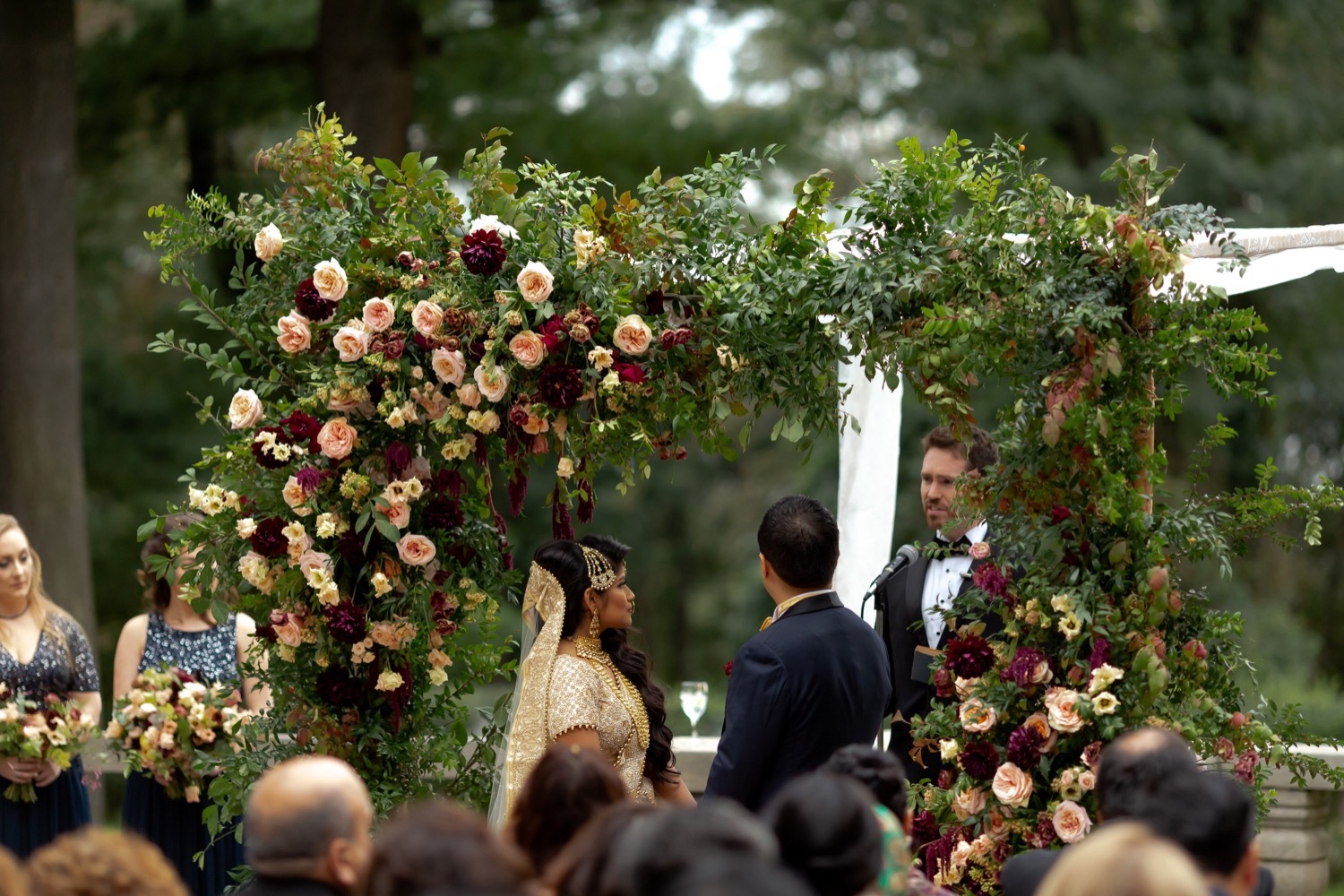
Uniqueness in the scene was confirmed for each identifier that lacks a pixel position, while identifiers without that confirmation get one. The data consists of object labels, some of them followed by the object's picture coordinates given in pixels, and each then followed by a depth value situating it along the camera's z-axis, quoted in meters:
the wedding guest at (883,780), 6.27
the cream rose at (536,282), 8.82
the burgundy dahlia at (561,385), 8.87
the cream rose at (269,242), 9.12
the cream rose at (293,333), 9.09
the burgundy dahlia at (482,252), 8.94
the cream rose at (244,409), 9.11
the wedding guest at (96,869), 5.11
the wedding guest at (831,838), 5.33
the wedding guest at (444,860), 4.65
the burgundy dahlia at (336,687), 9.34
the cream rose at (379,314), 8.92
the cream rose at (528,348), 8.82
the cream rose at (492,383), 8.85
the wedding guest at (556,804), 6.01
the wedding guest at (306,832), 5.61
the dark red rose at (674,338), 8.93
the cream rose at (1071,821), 7.98
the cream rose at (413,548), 9.15
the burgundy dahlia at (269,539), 9.06
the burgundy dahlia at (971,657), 8.55
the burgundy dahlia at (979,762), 8.38
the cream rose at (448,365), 8.89
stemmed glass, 11.29
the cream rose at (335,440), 8.95
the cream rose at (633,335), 8.88
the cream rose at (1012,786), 8.12
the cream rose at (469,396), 9.00
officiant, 10.05
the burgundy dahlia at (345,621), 9.05
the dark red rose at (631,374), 8.87
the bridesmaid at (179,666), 11.53
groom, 8.42
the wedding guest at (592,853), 5.12
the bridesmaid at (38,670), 11.24
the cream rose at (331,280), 8.95
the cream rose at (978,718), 8.32
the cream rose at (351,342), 8.87
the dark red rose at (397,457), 9.12
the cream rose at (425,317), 8.84
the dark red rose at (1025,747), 8.23
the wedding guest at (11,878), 5.00
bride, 9.02
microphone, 9.58
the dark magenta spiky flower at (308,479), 9.01
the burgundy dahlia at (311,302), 9.01
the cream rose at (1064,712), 8.03
